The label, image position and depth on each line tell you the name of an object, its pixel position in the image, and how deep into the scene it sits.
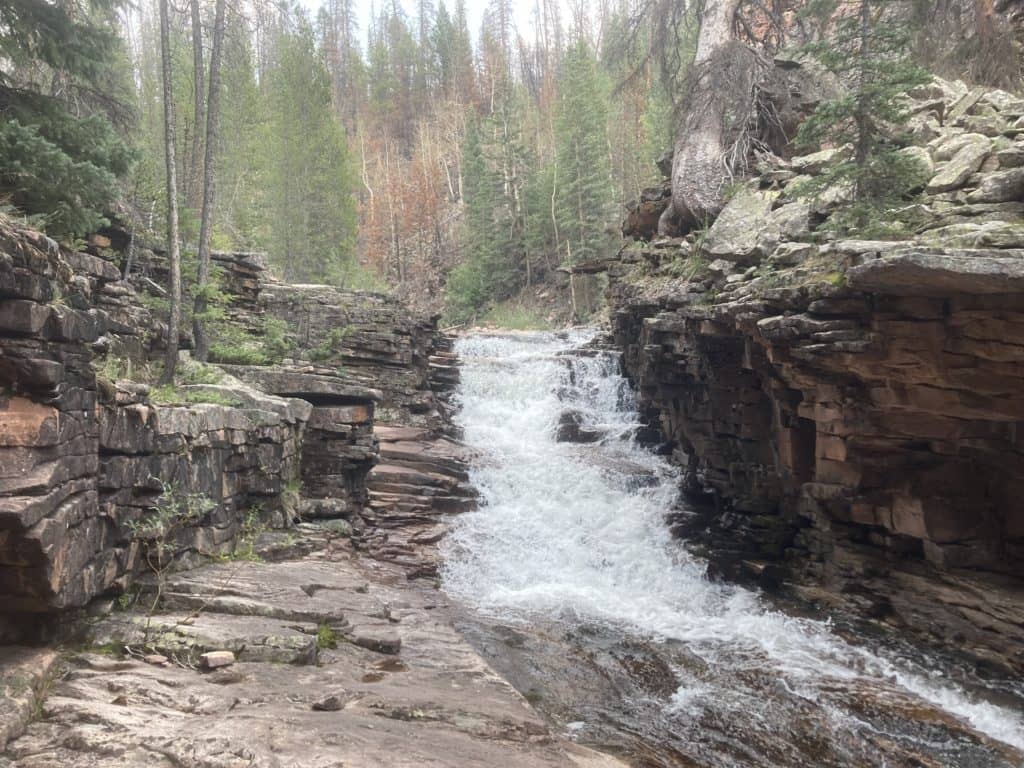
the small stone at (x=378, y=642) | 6.77
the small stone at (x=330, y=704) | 5.00
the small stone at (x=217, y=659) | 5.31
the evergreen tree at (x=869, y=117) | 9.54
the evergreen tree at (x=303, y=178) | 27.50
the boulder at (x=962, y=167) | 9.21
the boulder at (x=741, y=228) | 12.13
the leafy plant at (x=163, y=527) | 6.37
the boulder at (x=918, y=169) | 9.58
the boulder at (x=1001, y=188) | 8.24
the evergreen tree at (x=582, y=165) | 31.84
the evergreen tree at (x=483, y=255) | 36.88
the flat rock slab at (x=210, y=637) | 5.39
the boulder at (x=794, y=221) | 11.16
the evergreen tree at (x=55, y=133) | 8.24
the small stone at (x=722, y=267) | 12.46
